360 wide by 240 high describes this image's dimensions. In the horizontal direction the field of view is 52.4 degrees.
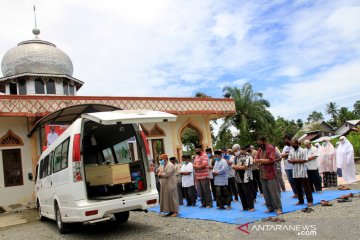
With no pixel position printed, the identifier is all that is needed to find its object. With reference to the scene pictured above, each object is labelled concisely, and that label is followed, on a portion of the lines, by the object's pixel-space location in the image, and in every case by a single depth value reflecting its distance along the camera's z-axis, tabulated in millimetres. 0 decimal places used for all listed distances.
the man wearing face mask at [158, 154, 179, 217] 8809
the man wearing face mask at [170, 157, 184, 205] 11134
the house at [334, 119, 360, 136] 49438
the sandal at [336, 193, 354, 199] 8489
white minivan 6500
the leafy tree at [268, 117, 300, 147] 30677
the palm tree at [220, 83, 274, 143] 28969
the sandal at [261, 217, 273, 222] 6887
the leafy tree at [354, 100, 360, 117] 78525
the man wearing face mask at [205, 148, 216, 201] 10552
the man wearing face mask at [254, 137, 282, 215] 7537
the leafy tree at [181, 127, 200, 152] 35656
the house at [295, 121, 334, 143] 51662
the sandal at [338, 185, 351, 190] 10110
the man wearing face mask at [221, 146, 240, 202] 9695
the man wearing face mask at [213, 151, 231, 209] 9133
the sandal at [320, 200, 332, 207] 7871
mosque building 13781
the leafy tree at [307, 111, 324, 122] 84500
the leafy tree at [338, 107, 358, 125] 63438
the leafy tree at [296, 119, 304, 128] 69525
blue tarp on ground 7512
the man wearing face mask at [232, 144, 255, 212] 8281
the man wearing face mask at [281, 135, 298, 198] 9696
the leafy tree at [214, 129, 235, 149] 29312
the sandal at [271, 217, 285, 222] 6656
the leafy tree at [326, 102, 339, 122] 72062
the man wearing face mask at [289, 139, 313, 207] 8102
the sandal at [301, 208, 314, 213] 7404
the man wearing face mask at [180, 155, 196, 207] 10398
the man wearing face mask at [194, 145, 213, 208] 9664
